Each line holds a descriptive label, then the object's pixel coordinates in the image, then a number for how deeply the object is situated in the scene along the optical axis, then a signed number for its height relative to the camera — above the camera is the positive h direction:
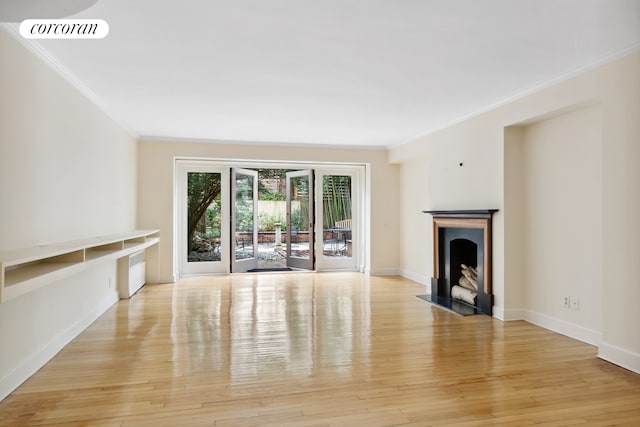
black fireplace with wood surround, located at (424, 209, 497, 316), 4.43 -0.66
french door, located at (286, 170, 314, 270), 7.65 -0.14
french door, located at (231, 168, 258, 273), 7.25 -0.12
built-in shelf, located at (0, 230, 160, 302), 2.04 -0.36
